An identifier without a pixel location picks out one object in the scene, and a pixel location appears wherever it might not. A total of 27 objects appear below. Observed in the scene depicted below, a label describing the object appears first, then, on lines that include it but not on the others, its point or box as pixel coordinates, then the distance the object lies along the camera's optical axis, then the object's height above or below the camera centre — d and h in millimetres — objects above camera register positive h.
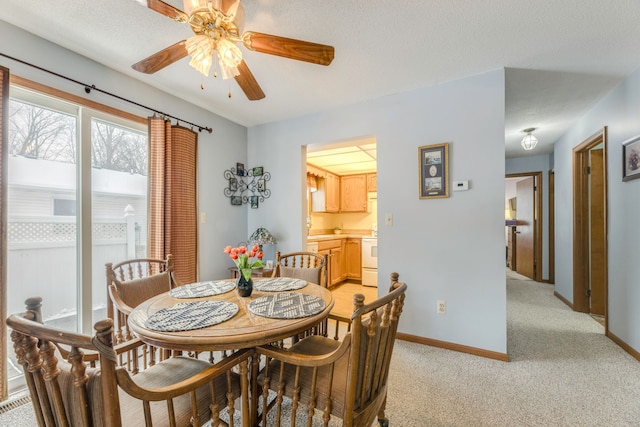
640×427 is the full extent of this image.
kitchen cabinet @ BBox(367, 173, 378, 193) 5160 +593
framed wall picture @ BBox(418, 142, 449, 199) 2473 +394
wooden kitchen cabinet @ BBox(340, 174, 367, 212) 5285 +410
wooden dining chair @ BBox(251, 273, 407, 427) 966 -643
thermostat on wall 2395 +244
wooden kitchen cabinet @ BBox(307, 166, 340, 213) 5016 +376
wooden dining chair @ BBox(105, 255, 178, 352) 1662 -493
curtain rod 1781 +992
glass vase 1572 -410
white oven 4617 -816
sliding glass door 1842 +88
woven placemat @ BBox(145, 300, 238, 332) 1138 -461
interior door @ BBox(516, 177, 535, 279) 5203 -313
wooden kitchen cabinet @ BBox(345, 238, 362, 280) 5023 -822
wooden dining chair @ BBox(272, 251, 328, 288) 2174 -475
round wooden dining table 1049 -474
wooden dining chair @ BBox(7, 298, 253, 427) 679 -452
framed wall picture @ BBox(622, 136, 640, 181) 2232 +448
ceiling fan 1237 +892
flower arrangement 1544 -263
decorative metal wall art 3412 +380
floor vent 1649 -1156
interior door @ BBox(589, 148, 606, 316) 3225 -213
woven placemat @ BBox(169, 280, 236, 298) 1608 -468
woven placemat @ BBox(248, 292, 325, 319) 1274 -467
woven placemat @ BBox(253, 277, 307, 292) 1729 -471
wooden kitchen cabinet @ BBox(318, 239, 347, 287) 4365 -745
